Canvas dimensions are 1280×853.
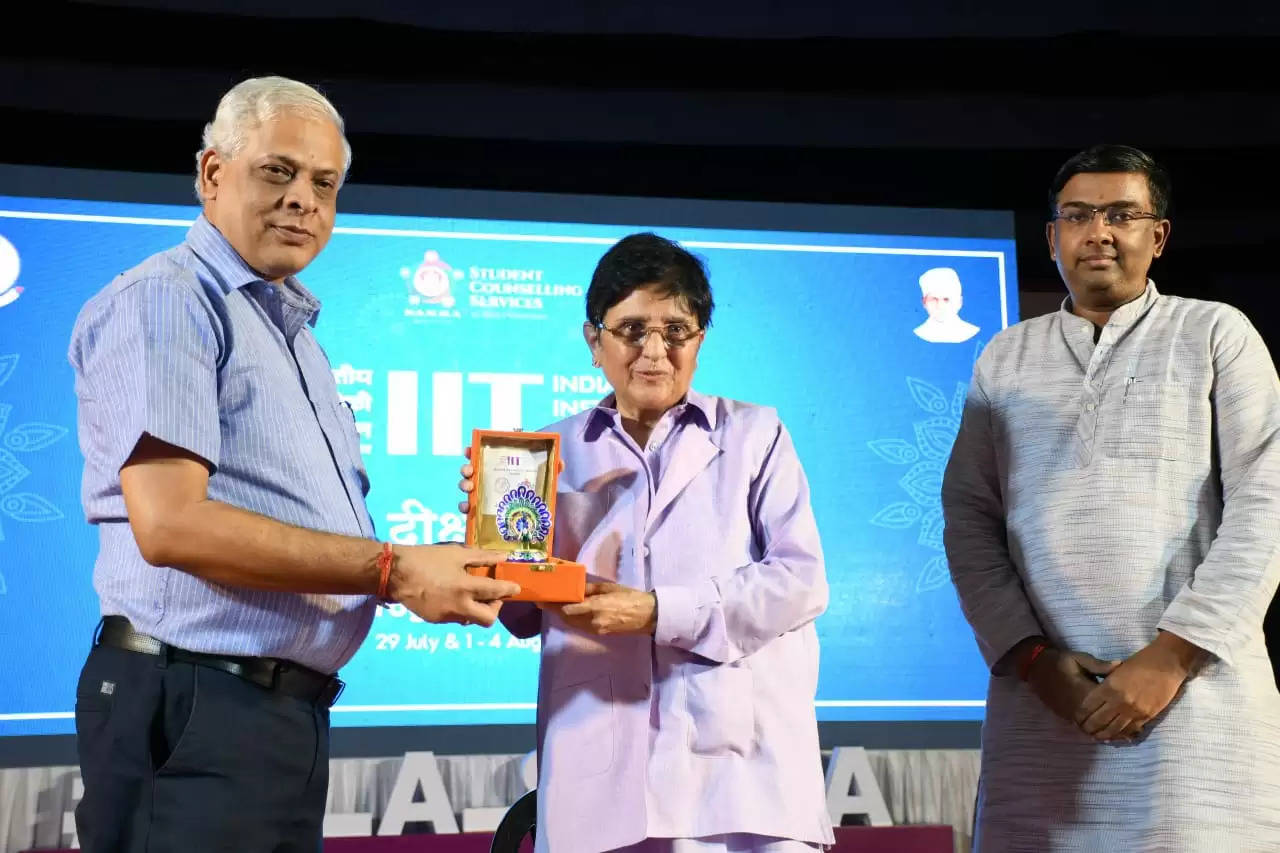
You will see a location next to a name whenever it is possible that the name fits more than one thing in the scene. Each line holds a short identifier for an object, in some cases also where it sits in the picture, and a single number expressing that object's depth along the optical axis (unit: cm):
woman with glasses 185
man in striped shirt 155
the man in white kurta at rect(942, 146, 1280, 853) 202
